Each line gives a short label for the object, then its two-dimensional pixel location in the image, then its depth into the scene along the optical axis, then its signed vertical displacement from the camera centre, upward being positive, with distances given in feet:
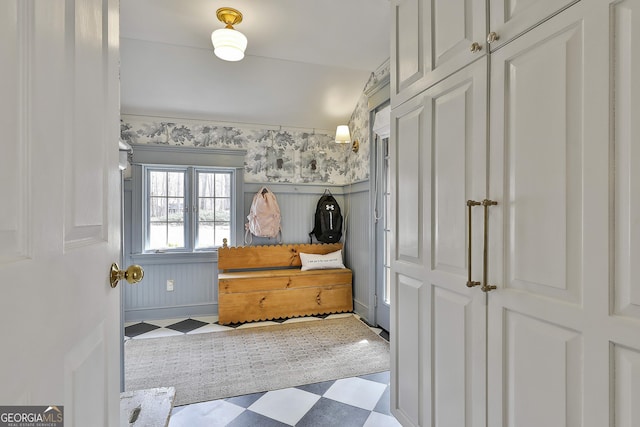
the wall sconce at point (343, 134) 12.58 +3.07
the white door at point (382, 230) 10.57 -0.59
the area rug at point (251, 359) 7.29 -3.90
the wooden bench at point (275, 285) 11.16 -2.66
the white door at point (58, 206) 1.40 +0.03
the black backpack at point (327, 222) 13.60 -0.43
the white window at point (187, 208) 12.19 +0.16
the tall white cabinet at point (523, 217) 2.40 -0.04
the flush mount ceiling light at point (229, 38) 7.80 +4.27
